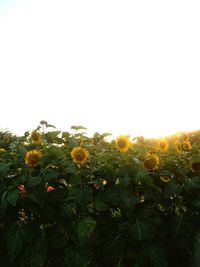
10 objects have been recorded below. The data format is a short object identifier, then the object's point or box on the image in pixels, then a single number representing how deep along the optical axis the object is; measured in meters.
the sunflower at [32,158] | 1.87
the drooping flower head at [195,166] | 1.90
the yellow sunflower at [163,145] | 2.05
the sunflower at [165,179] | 1.83
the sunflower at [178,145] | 2.05
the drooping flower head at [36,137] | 2.16
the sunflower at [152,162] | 1.83
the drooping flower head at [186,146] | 2.06
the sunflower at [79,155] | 1.82
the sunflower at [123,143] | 1.99
